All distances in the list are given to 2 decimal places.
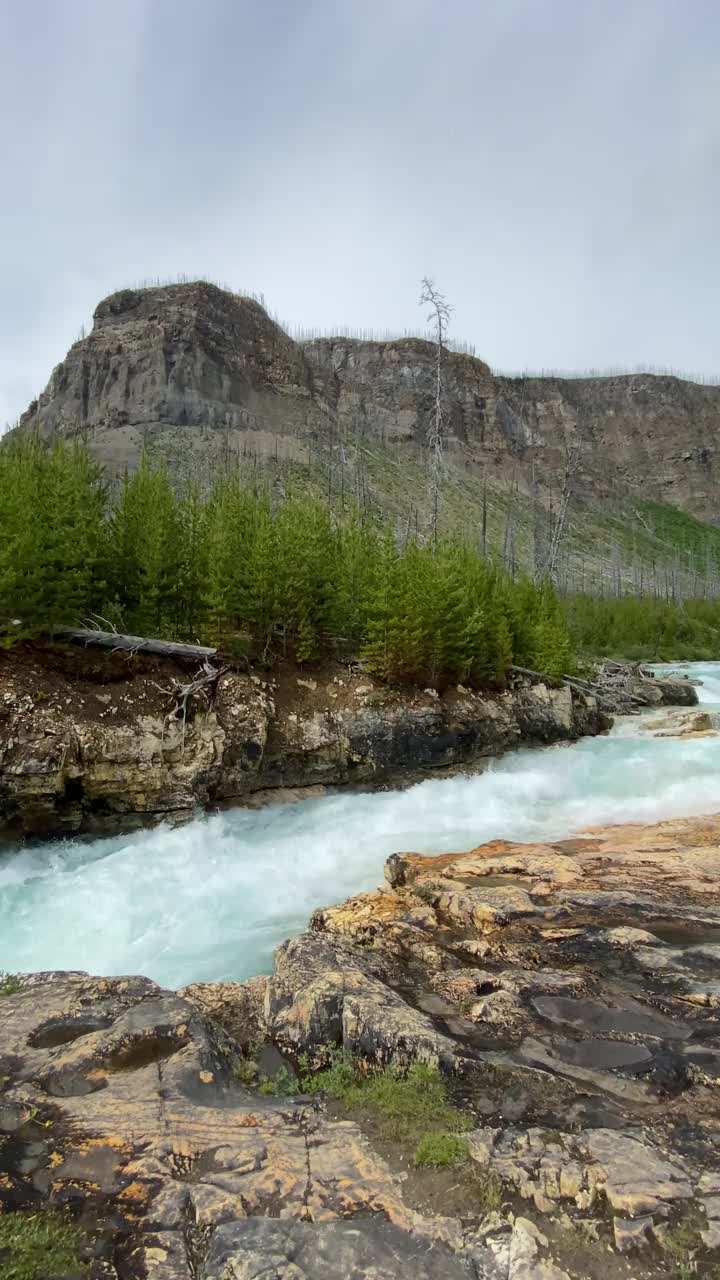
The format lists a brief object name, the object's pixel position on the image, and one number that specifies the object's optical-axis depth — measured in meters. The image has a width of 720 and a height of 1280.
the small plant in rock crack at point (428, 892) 10.73
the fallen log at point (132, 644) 17.45
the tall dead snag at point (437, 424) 29.00
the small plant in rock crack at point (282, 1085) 5.95
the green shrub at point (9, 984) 7.41
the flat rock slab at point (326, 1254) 3.85
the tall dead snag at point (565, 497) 34.28
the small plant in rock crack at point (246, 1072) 6.15
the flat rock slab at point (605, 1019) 6.51
